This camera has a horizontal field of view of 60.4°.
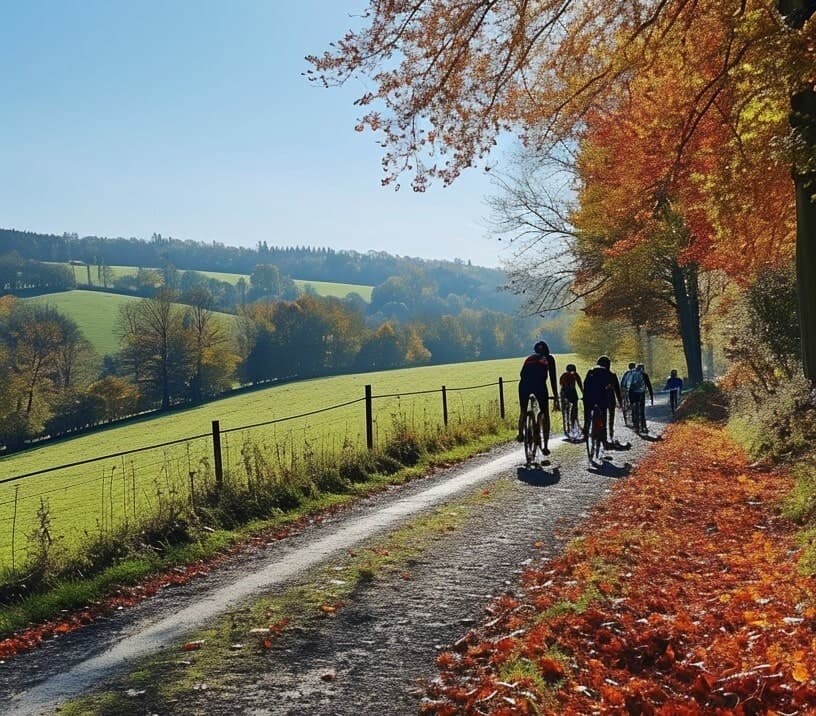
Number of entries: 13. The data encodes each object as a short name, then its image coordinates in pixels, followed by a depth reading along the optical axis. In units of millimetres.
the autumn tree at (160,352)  70875
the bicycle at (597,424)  13797
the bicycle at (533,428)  13578
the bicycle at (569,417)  17531
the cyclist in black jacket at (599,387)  13922
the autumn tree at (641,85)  8898
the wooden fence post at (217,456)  10562
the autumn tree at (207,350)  72938
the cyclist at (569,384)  16062
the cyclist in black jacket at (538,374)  12664
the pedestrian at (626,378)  19172
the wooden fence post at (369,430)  14394
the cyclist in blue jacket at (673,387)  24022
